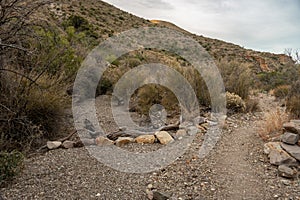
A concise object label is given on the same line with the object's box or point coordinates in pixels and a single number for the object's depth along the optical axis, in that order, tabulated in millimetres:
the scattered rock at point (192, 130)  5841
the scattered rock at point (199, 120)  6315
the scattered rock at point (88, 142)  5348
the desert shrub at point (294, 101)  6314
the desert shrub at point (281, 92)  10545
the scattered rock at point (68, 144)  5281
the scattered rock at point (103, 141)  5352
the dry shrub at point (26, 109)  5066
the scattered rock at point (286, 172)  4023
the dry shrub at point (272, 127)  5390
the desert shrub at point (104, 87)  10008
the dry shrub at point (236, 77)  8461
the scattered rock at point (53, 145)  5181
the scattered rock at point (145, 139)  5492
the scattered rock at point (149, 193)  3562
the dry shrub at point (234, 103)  7461
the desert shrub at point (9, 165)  3812
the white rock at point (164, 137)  5414
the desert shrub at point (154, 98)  7551
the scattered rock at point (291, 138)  4660
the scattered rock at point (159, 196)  3477
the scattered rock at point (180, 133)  5715
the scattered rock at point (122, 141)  5363
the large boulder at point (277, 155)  4289
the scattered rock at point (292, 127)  4745
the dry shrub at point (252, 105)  7891
